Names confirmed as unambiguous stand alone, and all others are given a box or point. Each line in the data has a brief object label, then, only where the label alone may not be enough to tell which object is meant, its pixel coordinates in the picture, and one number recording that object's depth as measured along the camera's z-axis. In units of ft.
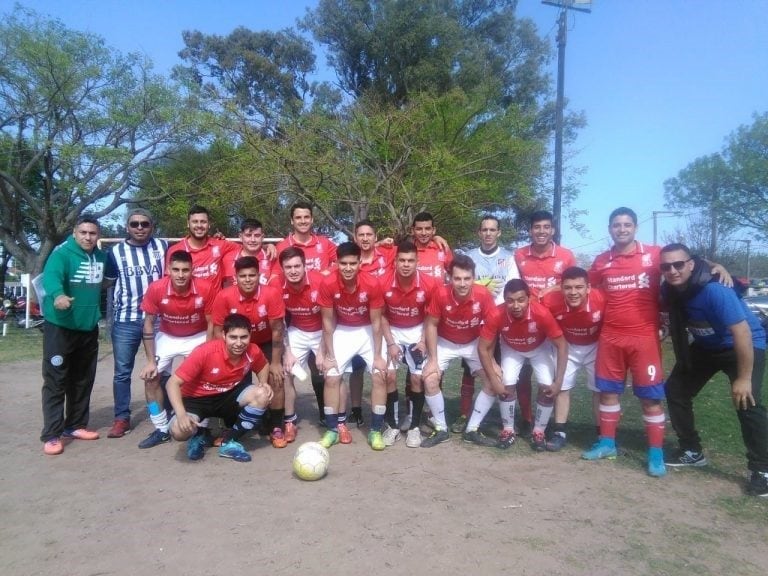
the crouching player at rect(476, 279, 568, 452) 16.81
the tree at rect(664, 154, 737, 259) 90.02
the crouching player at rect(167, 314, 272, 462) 15.90
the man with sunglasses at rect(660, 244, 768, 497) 13.85
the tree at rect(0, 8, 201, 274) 63.72
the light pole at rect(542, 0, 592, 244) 41.98
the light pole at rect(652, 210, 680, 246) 106.22
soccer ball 14.38
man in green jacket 16.98
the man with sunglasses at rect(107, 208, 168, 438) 18.47
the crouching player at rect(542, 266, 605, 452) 16.22
